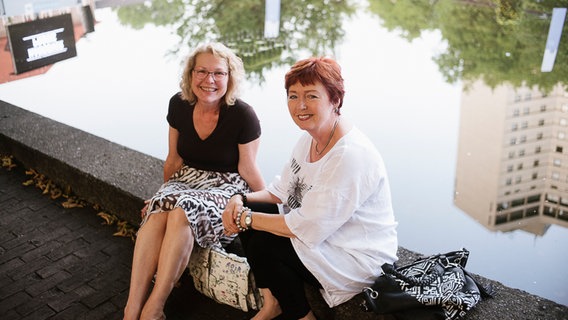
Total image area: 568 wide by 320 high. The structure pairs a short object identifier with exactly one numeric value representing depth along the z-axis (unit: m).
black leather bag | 2.38
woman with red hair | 2.41
